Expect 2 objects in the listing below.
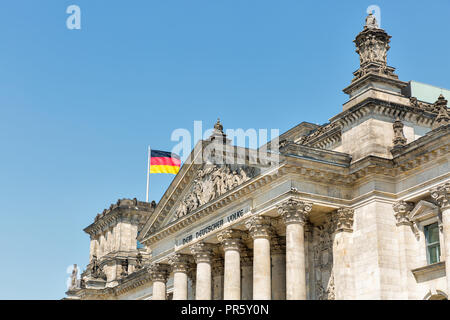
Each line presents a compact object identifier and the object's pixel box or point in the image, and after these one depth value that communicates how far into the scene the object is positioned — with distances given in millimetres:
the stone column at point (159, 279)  48438
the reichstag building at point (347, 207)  35188
